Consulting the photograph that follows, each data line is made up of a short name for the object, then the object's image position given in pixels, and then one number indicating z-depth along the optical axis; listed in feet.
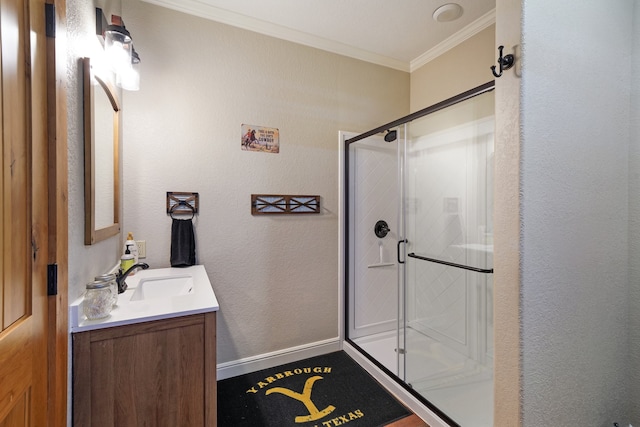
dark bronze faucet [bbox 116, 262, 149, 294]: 4.60
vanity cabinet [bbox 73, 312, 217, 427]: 3.40
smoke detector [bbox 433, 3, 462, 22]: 6.52
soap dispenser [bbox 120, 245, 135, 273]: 5.24
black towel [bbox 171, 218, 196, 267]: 6.22
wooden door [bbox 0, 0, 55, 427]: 2.21
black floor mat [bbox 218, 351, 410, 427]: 5.51
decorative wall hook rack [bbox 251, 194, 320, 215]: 7.16
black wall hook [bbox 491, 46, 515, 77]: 3.22
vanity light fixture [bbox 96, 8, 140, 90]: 4.58
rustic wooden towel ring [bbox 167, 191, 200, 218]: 6.33
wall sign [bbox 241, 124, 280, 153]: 7.02
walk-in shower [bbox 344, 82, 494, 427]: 6.29
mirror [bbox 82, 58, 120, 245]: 3.91
